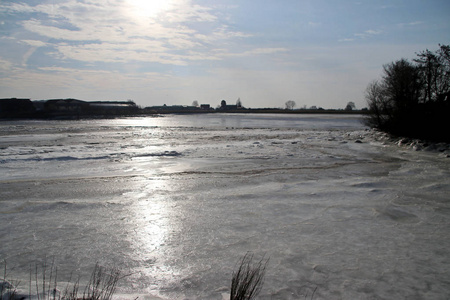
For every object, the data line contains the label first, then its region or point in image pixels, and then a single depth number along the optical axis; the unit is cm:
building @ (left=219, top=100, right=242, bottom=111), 13875
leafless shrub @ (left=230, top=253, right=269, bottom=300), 248
